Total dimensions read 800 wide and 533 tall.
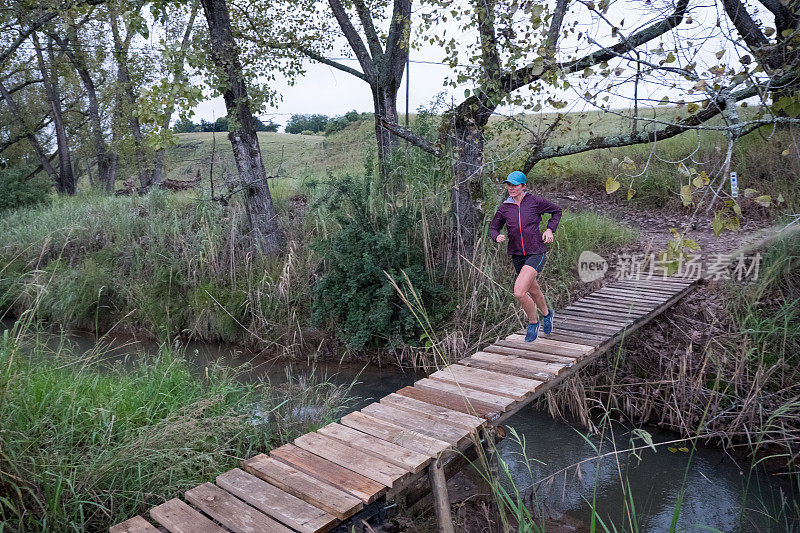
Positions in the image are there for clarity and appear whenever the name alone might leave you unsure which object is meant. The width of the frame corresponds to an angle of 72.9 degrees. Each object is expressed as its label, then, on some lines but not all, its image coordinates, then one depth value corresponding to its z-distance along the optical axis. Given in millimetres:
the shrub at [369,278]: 6379
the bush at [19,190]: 12781
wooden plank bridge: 2354
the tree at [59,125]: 16016
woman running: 4336
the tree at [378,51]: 8539
